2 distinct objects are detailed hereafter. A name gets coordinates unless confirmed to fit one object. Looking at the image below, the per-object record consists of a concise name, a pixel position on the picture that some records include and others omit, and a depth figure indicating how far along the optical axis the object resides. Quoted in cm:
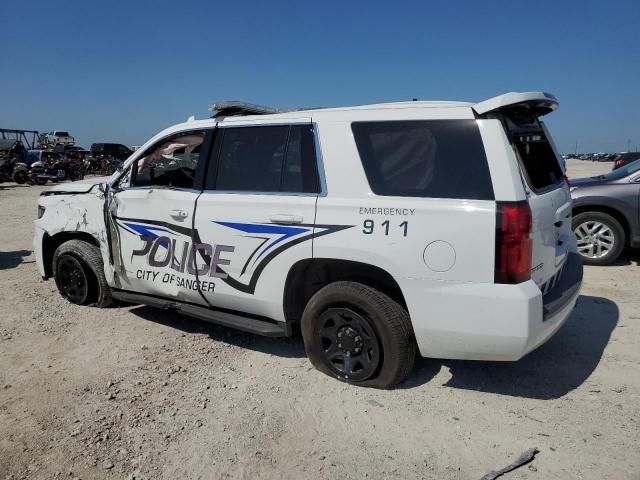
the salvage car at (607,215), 668
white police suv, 293
